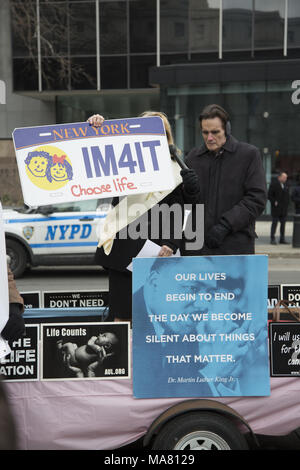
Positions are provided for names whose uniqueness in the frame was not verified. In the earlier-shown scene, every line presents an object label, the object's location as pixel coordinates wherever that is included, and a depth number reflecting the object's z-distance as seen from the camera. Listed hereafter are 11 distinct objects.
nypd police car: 10.54
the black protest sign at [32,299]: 4.25
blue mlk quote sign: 3.00
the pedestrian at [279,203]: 15.52
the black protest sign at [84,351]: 3.03
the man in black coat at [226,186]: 3.45
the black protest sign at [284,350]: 3.05
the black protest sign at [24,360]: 3.01
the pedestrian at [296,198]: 16.03
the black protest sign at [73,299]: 4.27
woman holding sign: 3.42
